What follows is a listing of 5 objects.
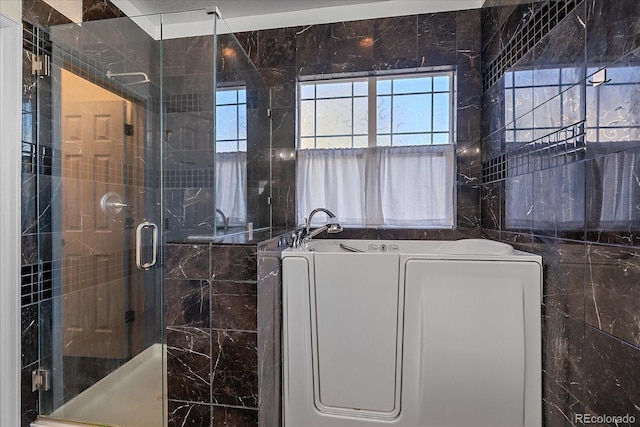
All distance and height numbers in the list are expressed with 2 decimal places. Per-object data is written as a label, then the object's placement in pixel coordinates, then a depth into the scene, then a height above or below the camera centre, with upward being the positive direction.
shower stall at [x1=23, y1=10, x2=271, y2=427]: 1.89 +0.14
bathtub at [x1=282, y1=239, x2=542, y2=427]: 1.77 -0.64
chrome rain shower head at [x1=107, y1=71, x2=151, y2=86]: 2.05 +0.76
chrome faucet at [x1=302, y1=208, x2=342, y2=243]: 2.35 -0.13
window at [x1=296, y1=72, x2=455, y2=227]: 2.85 +0.47
